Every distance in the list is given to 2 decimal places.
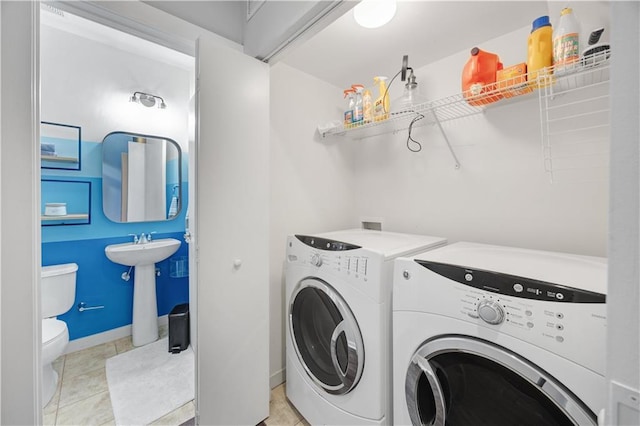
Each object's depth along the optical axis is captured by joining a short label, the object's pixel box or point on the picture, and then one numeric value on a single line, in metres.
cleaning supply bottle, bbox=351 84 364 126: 1.64
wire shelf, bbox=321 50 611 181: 1.06
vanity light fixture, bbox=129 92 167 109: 2.24
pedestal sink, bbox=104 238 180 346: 2.08
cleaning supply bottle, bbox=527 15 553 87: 1.00
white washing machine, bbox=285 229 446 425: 1.07
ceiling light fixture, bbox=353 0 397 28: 1.09
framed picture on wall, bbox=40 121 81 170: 1.89
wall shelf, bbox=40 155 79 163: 1.87
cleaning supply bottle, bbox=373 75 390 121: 1.51
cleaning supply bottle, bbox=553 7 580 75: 0.92
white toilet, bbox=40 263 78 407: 1.45
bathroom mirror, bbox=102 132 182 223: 2.15
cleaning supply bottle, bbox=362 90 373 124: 1.58
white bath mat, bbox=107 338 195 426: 1.48
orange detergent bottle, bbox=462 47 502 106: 1.18
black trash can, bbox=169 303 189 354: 2.03
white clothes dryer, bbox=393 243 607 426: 0.62
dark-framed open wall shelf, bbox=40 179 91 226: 1.88
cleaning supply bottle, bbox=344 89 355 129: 1.70
